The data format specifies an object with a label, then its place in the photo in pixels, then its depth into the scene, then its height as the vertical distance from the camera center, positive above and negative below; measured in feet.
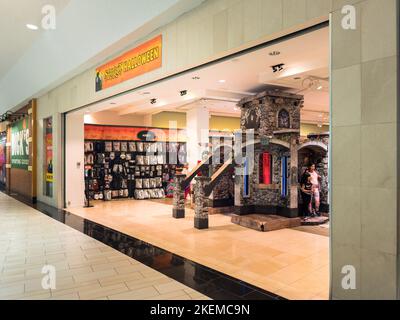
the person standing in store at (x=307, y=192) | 27.35 -3.24
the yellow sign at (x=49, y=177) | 33.64 -2.31
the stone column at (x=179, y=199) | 27.71 -3.85
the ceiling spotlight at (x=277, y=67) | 20.62 +5.64
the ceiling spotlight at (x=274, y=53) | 17.61 +5.60
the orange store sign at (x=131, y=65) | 17.53 +5.62
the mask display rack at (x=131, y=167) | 40.14 -1.60
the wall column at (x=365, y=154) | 8.08 +0.00
